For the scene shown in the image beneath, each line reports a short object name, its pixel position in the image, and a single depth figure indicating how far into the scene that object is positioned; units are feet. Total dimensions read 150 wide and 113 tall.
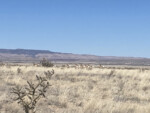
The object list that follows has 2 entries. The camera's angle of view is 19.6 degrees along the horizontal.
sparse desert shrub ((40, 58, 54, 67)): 173.66
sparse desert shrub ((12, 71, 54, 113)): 28.55
